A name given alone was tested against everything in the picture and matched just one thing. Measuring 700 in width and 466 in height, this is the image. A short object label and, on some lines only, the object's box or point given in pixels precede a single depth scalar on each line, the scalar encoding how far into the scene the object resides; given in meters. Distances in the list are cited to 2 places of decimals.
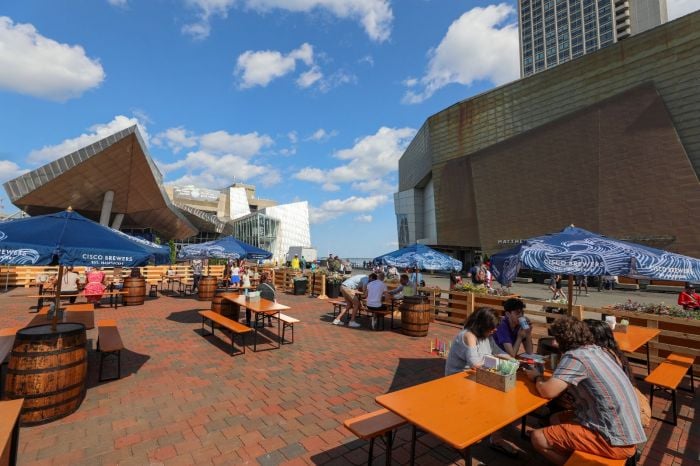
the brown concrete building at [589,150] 22.89
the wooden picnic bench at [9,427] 2.11
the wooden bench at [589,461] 2.35
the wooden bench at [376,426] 2.66
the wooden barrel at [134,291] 11.45
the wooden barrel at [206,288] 13.03
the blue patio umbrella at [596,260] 3.82
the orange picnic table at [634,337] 4.51
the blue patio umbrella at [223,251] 10.20
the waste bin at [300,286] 15.46
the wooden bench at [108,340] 4.91
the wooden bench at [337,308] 9.94
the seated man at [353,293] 9.10
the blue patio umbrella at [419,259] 8.67
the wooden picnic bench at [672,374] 3.97
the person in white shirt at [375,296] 8.52
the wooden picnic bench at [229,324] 6.24
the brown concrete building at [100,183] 22.00
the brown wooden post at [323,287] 14.52
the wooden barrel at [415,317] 7.98
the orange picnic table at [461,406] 2.16
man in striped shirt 2.42
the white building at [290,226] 53.02
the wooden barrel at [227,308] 8.14
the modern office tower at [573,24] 83.44
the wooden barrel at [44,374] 3.59
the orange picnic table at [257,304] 6.82
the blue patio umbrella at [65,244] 3.57
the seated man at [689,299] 7.14
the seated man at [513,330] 4.34
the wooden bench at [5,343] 4.07
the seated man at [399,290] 9.21
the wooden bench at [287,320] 7.12
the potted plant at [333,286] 14.63
